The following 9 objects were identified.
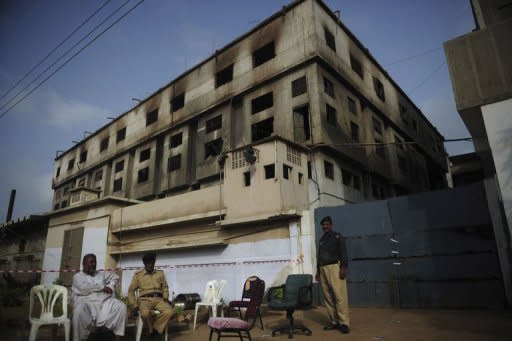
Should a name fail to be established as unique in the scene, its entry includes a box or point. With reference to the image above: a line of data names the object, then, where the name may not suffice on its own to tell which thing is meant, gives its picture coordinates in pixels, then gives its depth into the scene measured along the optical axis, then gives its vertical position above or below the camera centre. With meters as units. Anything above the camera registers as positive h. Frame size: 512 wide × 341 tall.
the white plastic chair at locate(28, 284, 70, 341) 5.13 -0.48
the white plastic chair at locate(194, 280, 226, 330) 8.06 -0.67
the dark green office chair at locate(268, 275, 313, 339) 6.07 -0.64
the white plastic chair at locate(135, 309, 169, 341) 5.52 -0.92
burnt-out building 13.20 +7.97
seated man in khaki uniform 5.36 -0.42
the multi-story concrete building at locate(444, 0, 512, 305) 6.70 +3.49
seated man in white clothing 5.00 -0.50
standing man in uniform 6.23 -0.20
